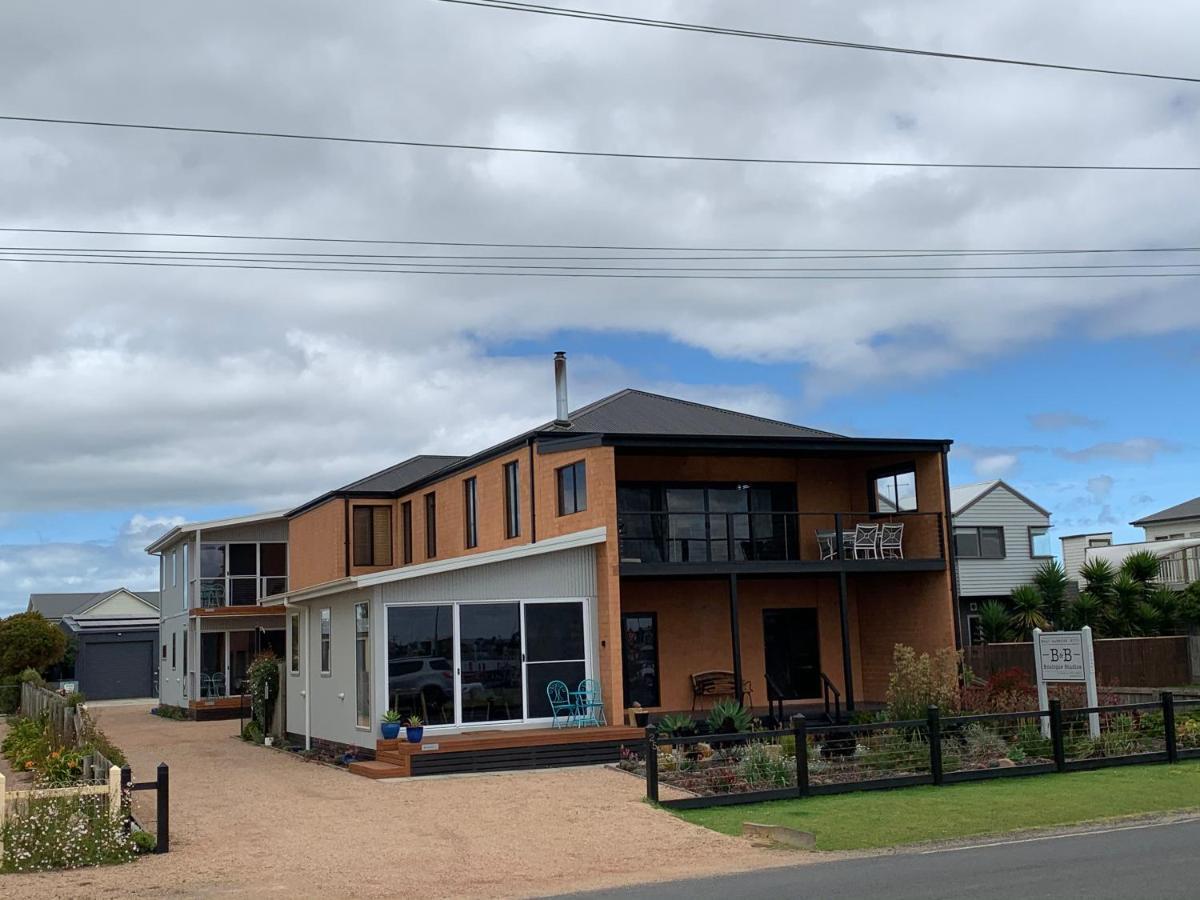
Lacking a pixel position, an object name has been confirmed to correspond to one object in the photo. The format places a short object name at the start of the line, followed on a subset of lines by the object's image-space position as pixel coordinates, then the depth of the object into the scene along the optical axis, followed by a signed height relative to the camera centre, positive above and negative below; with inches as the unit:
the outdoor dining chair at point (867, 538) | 973.8 +70.2
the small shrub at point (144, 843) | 497.0 -73.2
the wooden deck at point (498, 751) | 730.2 -64.0
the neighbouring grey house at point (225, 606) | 1449.3 +55.8
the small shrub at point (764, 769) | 624.4 -67.5
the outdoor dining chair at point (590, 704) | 825.5 -42.1
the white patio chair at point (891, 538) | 986.1 +70.8
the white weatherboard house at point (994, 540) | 1732.3 +117.0
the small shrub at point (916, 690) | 772.6 -39.1
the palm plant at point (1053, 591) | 1409.9 +36.3
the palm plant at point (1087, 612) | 1336.1 +9.9
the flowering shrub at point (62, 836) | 468.4 -66.6
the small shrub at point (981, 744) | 688.4 -65.7
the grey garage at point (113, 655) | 2078.0 +4.8
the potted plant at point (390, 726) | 764.6 -47.4
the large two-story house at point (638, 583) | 807.1 +40.0
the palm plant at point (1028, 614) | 1346.0 +9.8
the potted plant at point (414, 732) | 747.4 -50.5
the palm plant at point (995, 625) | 1342.3 -0.2
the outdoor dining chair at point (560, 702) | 826.6 -39.7
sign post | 753.0 -23.6
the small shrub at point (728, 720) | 773.9 -52.8
